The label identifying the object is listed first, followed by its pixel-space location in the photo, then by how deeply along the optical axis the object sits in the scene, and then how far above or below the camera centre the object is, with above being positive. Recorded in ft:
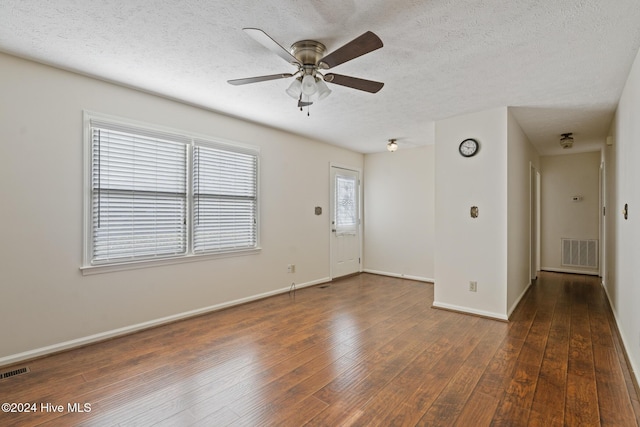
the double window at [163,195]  9.75 +0.69
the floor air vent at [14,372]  7.70 -3.94
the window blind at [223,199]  12.23 +0.65
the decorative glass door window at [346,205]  19.04 +0.60
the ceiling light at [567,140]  15.76 +3.86
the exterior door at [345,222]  18.69 -0.45
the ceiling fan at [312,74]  6.81 +3.30
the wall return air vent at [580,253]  20.09 -2.44
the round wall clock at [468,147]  12.24 +2.66
